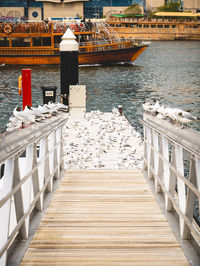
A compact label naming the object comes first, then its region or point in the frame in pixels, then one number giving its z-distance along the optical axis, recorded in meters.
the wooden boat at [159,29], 100.06
